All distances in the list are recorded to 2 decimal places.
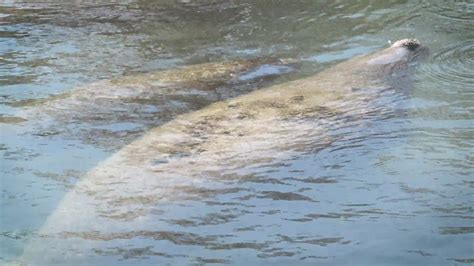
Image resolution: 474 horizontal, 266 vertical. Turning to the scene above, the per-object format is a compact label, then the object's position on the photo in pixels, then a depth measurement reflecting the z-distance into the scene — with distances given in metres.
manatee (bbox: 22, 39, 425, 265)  8.91
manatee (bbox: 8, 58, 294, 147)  11.85
